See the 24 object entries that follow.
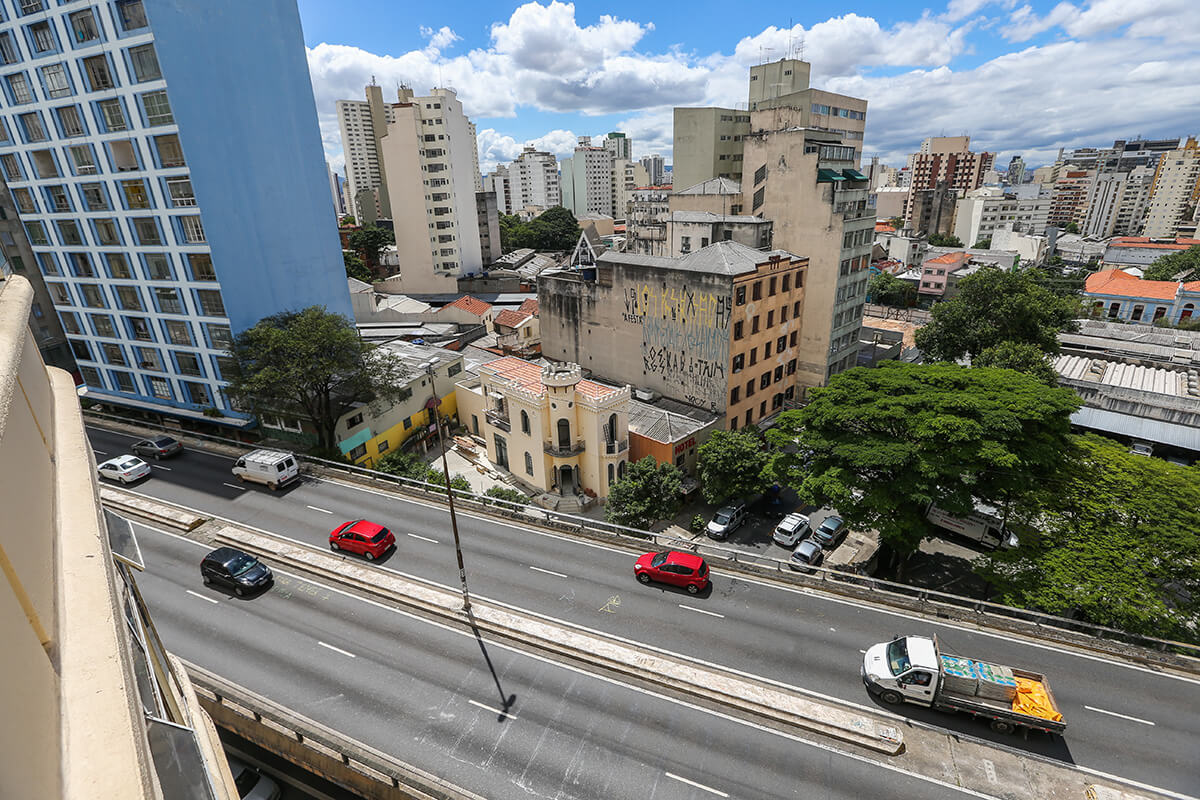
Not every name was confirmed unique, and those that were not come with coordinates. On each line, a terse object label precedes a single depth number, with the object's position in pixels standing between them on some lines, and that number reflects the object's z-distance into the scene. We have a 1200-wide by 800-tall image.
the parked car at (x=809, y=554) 38.28
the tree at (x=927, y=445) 29.31
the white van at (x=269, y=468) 38.97
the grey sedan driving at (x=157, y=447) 43.62
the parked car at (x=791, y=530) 41.03
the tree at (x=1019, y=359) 49.19
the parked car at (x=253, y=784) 24.67
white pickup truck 20.86
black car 28.92
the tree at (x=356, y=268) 113.75
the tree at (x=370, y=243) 127.81
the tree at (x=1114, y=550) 24.50
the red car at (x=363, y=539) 31.44
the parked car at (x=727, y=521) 42.03
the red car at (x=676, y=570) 28.80
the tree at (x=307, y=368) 42.03
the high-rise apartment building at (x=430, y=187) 102.69
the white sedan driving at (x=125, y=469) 40.31
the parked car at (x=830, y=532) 41.56
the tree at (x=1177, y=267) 103.56
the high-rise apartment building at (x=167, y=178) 39.50
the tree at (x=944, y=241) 151.35
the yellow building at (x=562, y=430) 45.03
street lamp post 26.71
